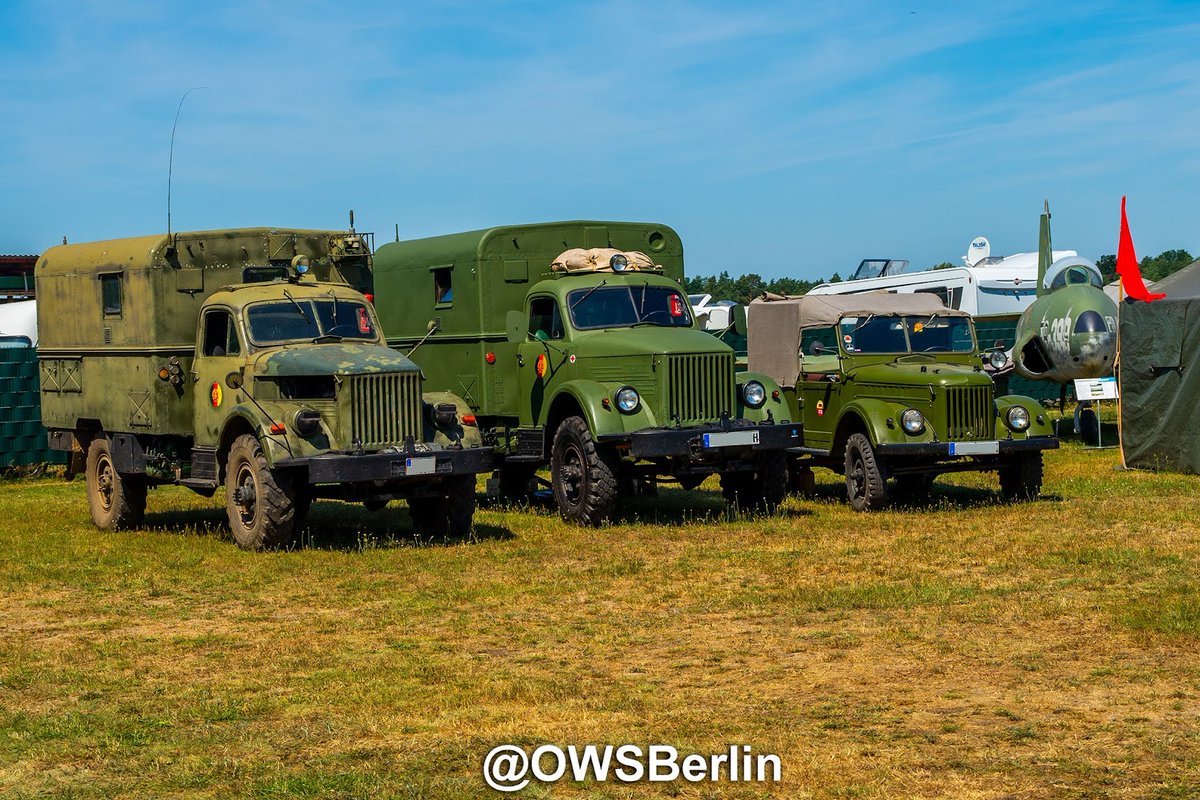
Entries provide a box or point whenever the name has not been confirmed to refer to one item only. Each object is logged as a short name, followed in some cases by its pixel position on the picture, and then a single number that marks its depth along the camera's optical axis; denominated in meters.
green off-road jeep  15.23
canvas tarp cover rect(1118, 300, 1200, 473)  18.83
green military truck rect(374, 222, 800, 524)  14.51
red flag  22.59
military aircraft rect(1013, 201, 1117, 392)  23.48
